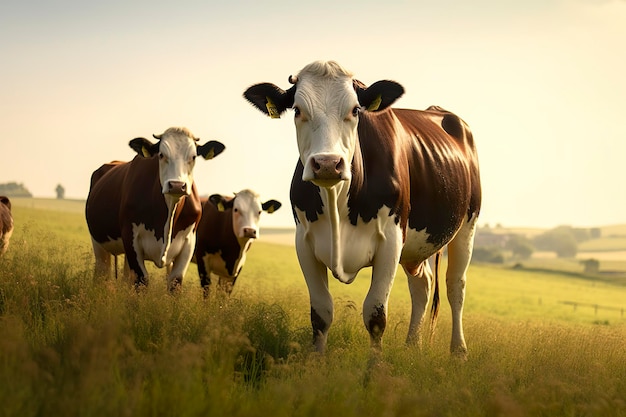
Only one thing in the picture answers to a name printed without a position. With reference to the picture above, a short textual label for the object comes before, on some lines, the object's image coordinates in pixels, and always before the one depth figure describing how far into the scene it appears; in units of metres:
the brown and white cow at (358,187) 6.51
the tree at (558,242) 146.38
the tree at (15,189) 109.39
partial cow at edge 15.36
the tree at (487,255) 117.94
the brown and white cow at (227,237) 13.56
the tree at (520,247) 136.50
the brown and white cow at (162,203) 10.73
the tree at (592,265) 90.62
